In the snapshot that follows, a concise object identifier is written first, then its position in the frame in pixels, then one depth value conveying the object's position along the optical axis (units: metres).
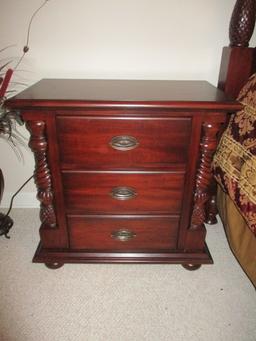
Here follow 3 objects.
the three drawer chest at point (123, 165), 0.78
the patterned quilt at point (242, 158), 0.76
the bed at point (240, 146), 0.78
